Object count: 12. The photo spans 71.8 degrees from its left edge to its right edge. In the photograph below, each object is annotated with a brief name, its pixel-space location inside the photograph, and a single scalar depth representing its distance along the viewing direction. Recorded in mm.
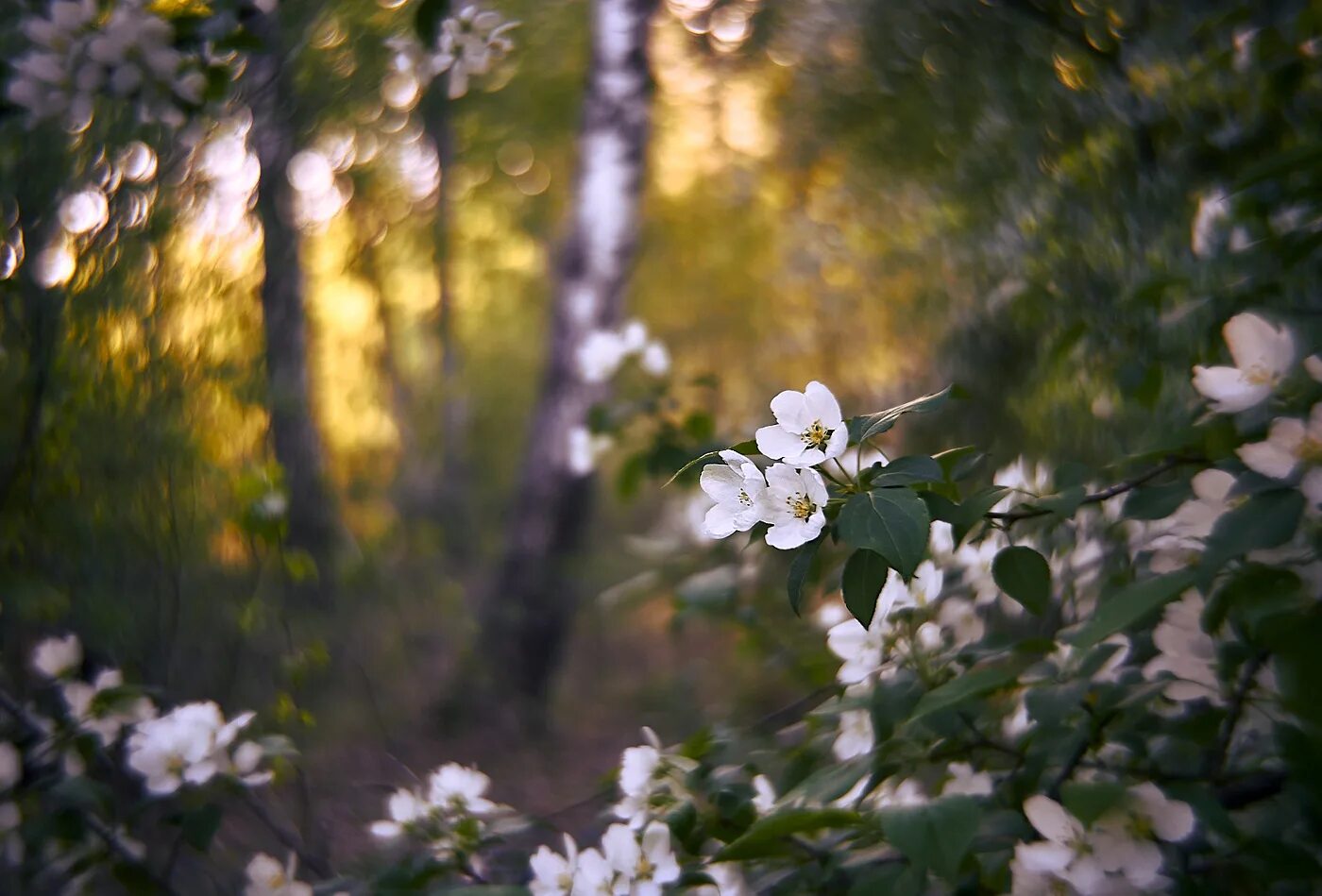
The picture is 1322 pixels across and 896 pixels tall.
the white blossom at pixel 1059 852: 836
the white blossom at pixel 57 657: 1362
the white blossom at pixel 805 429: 793
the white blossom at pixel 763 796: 1128
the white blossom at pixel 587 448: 1967
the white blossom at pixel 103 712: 1287
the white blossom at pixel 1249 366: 867
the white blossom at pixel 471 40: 1512
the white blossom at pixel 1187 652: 900
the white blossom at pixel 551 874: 1026
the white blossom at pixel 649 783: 1090
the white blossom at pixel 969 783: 1075
